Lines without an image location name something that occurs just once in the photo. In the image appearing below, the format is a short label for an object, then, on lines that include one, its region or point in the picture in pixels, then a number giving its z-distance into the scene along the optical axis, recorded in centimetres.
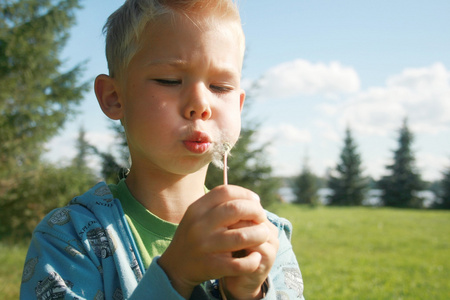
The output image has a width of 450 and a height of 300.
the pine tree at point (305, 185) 4256
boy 99
